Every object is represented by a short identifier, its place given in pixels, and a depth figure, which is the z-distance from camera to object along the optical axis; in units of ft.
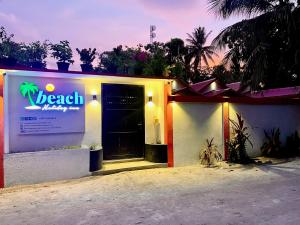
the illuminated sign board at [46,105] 22.61
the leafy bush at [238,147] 28.53
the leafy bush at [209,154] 28.02
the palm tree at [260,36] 28.76
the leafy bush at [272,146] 31.42
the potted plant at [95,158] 23.50
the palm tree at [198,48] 95.35
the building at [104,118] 21.84
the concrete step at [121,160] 27.09
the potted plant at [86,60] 25.30
